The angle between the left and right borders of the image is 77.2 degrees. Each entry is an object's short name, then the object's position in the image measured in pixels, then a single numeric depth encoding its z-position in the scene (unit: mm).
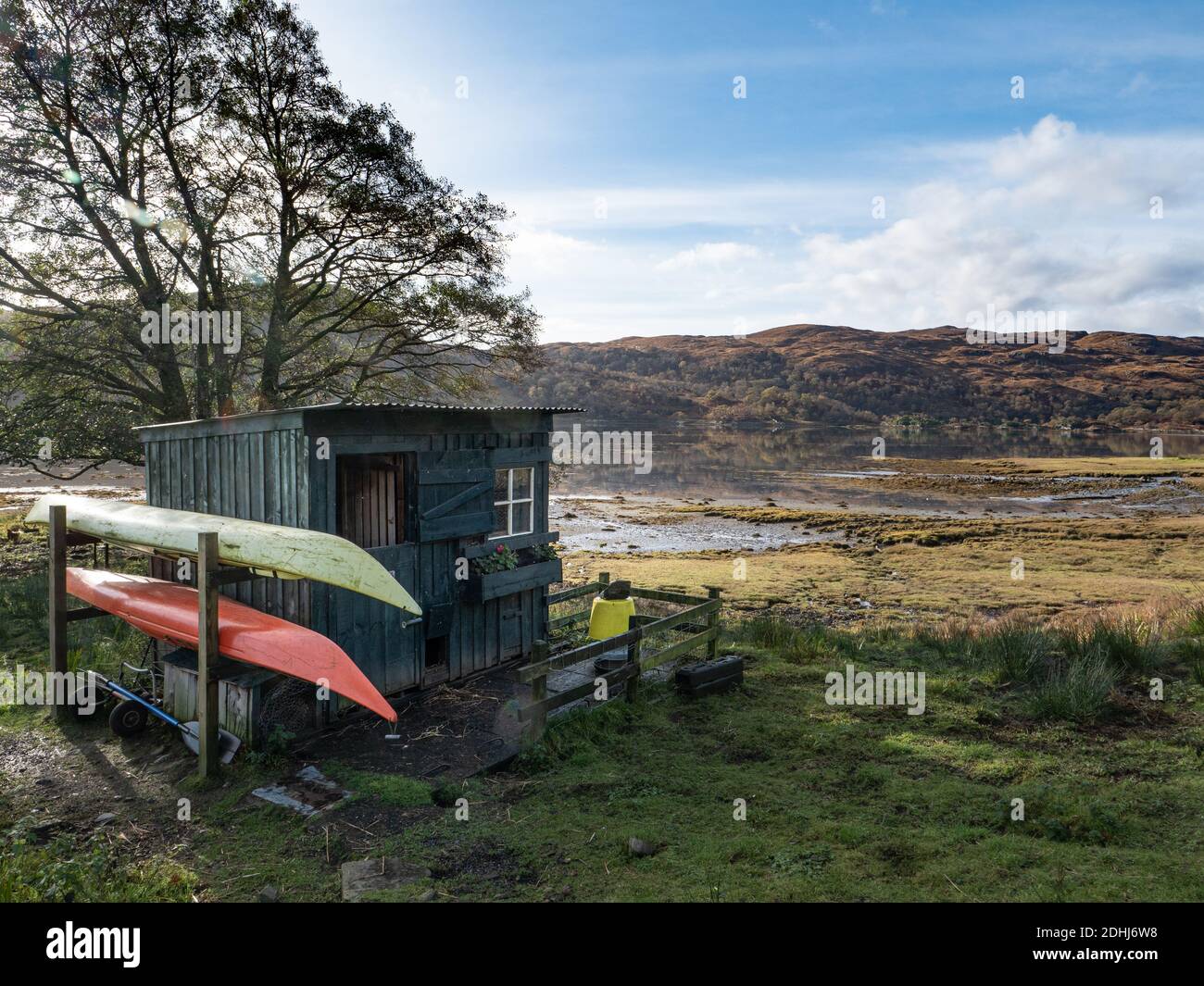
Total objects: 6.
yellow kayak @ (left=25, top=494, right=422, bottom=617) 7566
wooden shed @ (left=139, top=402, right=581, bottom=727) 9000
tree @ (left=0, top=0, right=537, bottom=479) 16547
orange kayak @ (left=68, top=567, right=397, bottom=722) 7344
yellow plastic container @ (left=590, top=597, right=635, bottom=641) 11094
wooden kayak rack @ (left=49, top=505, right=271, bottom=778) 7660
